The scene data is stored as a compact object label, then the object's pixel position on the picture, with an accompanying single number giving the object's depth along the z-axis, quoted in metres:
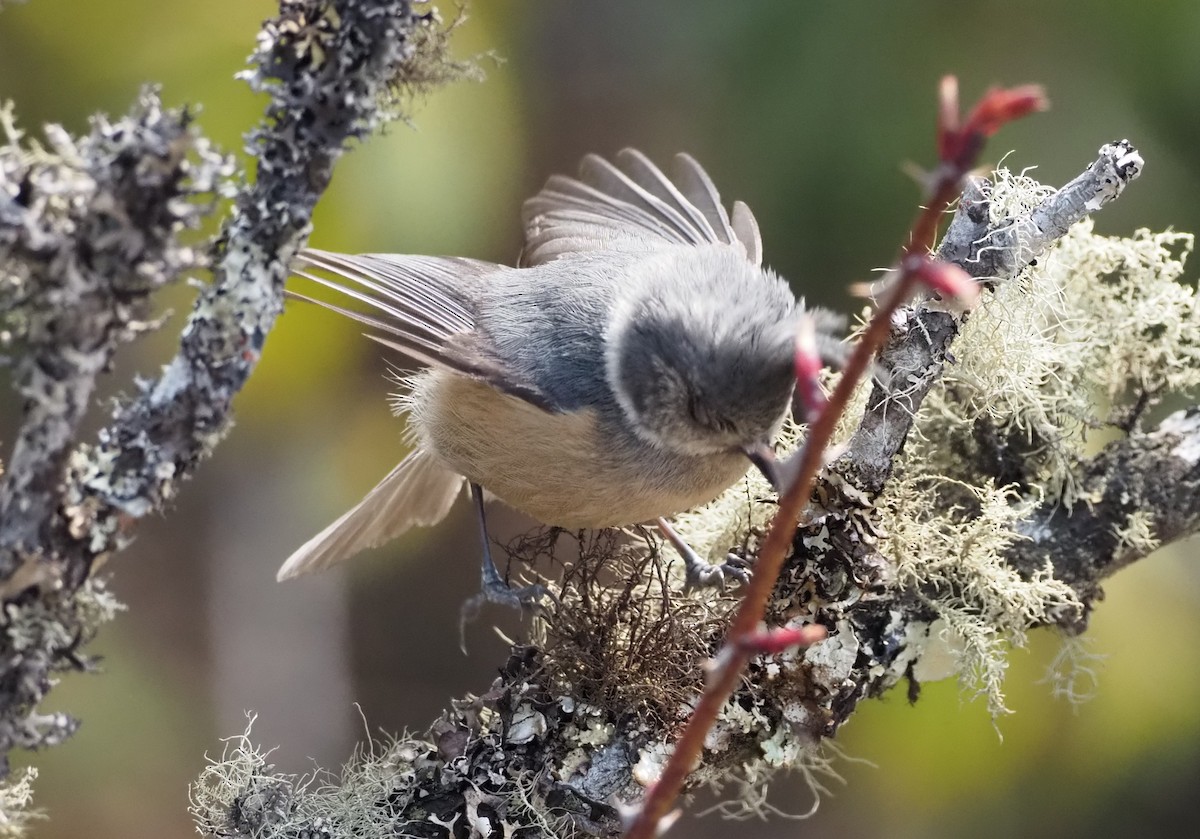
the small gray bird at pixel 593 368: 2.94
